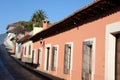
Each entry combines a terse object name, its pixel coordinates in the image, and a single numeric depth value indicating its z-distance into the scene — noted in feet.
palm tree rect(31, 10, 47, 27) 100.39
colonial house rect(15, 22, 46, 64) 57.60
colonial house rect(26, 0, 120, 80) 18.53
